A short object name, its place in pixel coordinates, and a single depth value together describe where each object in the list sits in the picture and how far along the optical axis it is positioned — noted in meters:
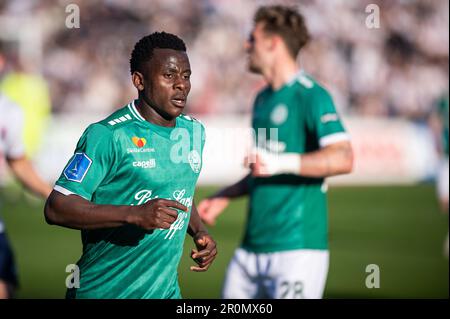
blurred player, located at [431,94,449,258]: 20.50
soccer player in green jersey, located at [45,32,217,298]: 8.26
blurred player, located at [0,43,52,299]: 13.18
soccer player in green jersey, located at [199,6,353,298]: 11.64
